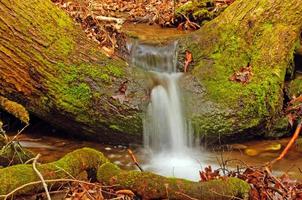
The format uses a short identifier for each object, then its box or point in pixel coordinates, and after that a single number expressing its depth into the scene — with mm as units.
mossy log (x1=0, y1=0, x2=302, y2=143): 5855
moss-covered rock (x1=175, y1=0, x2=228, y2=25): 8758
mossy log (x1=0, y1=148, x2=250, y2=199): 3094
